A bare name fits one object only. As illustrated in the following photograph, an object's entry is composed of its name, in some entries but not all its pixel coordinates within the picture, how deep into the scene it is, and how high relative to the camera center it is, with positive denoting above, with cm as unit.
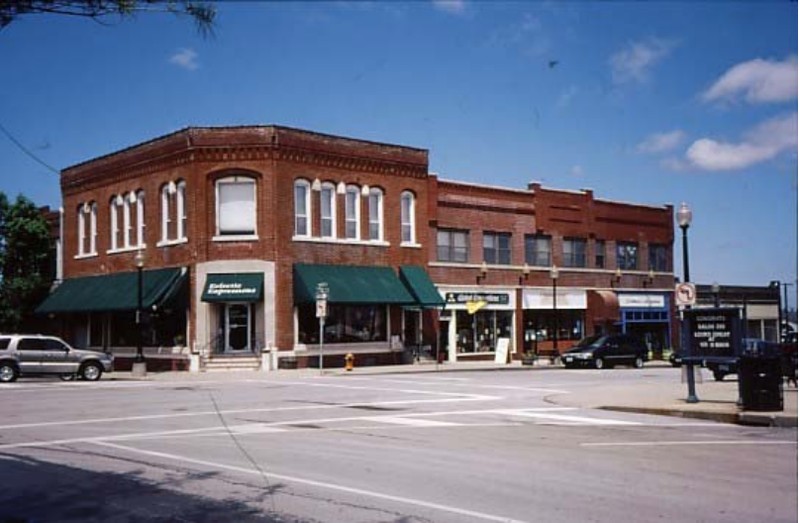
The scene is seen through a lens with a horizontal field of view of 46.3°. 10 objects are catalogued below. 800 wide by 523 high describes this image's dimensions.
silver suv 3119 -122
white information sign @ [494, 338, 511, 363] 4306 -152
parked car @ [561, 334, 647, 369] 4000 -152
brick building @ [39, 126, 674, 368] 3741 +298
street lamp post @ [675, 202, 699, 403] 1980 +156
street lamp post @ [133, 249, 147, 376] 3559 -89
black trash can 1745 -127
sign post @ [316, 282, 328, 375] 3344 +72
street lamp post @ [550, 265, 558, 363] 4446 +61
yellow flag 4216 +56
